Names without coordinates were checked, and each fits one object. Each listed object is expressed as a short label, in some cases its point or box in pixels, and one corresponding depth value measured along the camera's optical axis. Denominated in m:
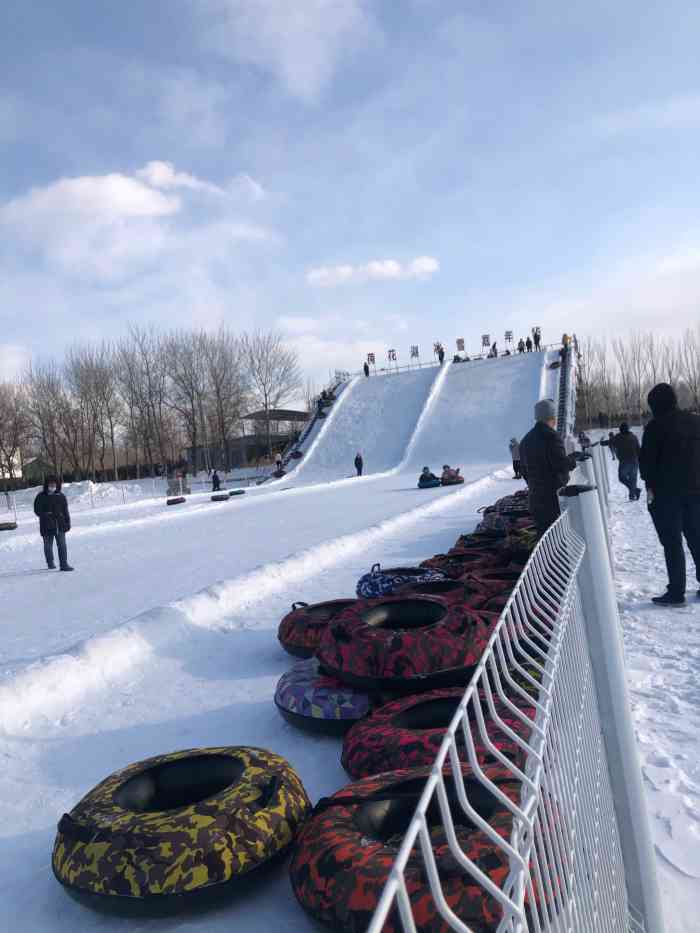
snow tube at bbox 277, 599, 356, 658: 6.09
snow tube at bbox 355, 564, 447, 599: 7.25
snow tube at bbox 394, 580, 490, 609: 5.89
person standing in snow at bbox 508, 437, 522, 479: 22.97
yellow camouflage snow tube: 2.84
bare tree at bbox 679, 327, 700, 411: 63.58
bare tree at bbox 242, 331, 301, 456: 67.81
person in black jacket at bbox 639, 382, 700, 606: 6.61
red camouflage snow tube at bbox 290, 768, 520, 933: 2.30
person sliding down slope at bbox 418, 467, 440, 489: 26.08
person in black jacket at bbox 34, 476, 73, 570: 12.83
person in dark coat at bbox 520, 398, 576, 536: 7.06
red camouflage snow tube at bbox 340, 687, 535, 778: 3.45
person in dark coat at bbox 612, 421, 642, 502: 15.27
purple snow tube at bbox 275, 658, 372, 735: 4.52
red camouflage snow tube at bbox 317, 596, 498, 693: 4.52
